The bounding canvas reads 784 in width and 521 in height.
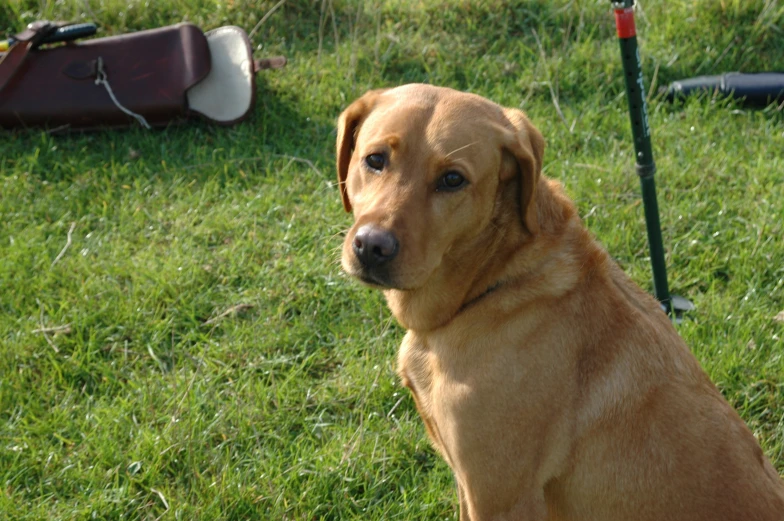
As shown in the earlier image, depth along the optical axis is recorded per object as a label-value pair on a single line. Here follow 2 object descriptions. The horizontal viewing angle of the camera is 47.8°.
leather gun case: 5.61
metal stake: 3.70
